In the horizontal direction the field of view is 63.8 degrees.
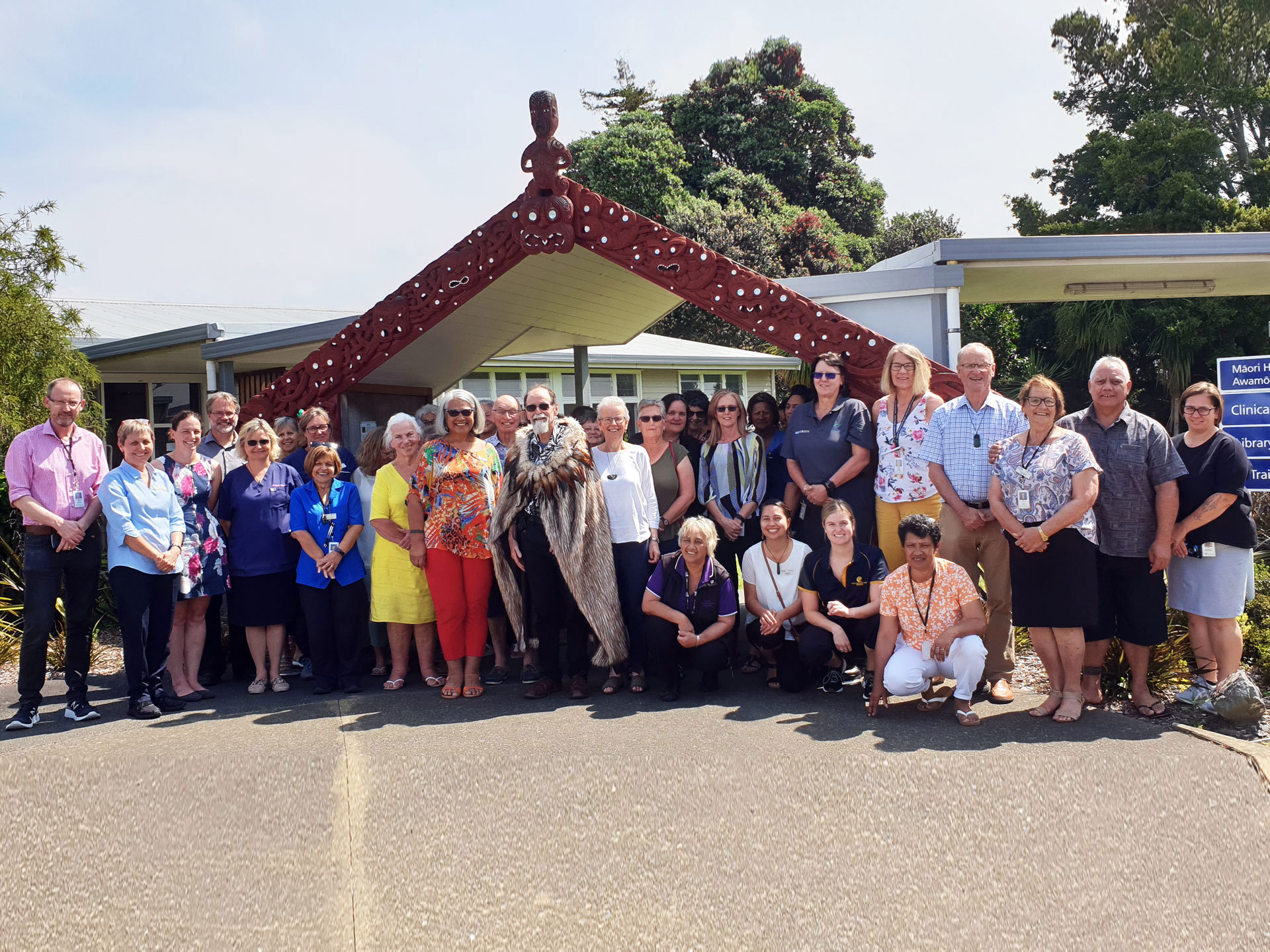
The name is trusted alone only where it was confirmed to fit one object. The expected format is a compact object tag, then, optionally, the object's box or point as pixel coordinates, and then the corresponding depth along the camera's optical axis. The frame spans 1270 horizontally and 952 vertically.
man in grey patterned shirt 5.01
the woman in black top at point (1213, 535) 5.00
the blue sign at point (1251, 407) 6.64
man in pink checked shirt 5.43
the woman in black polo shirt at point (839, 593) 5.50
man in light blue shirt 5.43
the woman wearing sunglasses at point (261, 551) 6.11
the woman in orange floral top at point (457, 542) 5.88
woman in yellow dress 6.07
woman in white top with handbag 5.68
